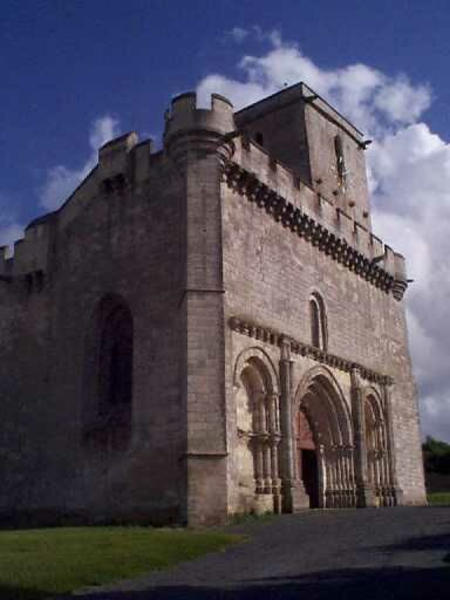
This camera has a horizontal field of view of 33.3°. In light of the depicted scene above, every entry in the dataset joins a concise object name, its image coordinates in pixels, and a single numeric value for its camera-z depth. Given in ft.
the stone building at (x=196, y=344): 55.98
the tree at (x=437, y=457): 145.79
